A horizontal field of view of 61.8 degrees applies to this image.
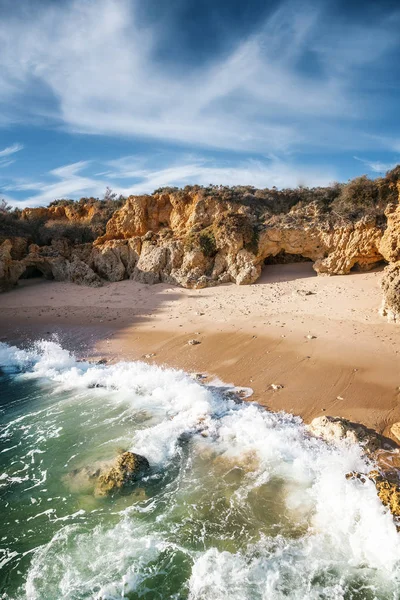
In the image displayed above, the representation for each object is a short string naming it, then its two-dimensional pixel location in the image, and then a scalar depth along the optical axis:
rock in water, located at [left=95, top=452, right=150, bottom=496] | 5.18
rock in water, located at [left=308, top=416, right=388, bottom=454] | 5.61
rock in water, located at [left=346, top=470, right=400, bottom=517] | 4.45
